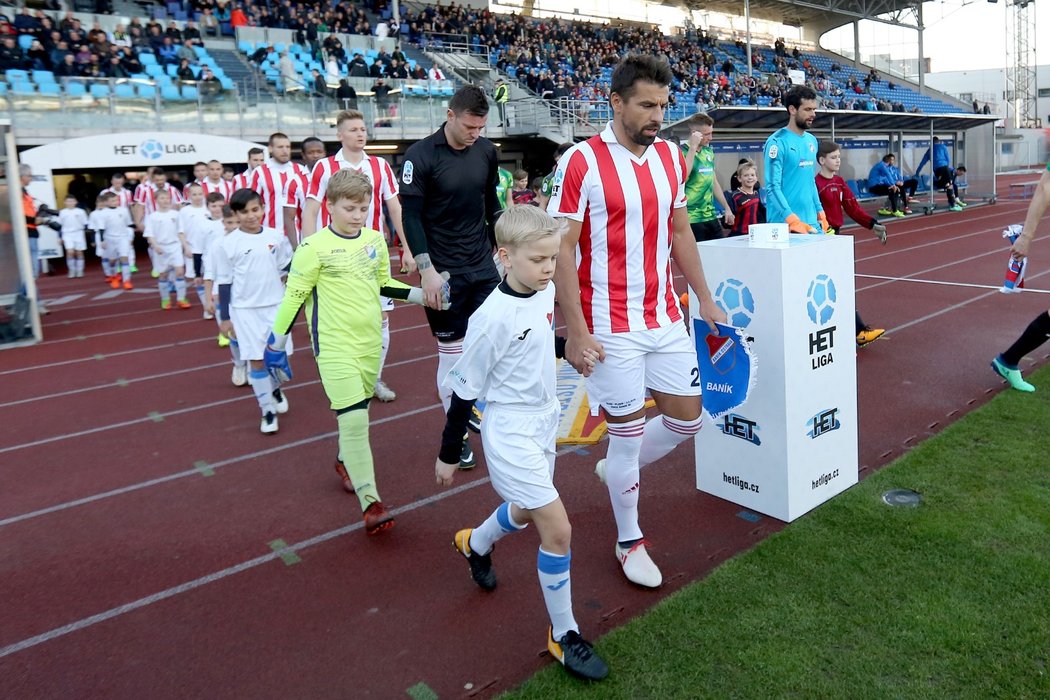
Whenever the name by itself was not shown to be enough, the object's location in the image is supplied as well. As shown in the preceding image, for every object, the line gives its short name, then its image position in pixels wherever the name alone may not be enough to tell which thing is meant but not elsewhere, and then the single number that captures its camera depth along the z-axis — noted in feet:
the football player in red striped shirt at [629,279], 10.84
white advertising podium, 12.55
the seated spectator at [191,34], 76.07
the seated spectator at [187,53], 72.38
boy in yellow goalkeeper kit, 13.82
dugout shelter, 61.87
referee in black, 15.43
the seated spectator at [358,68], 74.59
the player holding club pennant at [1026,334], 17.43
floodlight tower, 173.37
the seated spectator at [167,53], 72.23
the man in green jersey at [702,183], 27.43
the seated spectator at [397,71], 79.32
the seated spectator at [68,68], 61.62
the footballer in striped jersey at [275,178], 28.13
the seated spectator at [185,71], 67.35
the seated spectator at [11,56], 60.75
